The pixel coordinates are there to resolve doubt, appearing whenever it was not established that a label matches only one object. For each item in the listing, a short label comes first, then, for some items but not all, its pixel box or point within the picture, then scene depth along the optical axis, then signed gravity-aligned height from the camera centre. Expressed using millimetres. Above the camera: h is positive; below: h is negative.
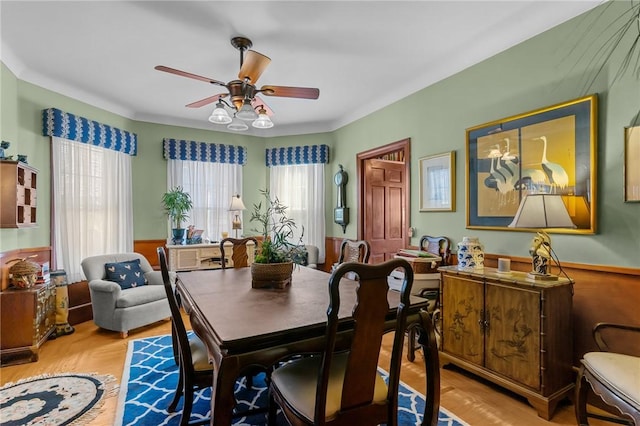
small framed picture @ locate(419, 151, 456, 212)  3193 +303
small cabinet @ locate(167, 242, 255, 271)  4414 -640
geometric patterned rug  2000 -1328
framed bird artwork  2186 +381
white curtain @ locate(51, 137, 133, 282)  3711 +114
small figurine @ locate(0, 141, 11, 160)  2797 +585
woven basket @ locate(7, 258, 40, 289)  2967 -580
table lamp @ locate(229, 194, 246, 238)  4887 +40
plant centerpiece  2064 -346
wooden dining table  1186 -496
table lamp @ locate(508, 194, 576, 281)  2049 -65
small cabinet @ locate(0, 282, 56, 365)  2805 -1022
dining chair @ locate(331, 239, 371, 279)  2573 -352
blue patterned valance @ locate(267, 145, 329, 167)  5273 +962
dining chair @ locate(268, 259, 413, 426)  1157 -665
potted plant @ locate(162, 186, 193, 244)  4641 +56
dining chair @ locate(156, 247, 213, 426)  1660 -832
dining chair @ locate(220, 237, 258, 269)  3046 -404
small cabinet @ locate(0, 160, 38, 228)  2788 +171
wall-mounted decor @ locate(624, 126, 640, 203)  1948 +288
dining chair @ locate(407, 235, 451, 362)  2871 -746
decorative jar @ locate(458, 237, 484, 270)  2584 -360
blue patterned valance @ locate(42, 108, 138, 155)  3568 +1012
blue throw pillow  3711 -743
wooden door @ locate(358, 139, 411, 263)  4629 +31
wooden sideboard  2035 -861
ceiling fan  2463 +1051
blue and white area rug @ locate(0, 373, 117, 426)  2025 -1329
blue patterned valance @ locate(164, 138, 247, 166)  4906 +980
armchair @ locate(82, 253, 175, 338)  3393 -999
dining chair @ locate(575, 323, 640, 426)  1437 -835
